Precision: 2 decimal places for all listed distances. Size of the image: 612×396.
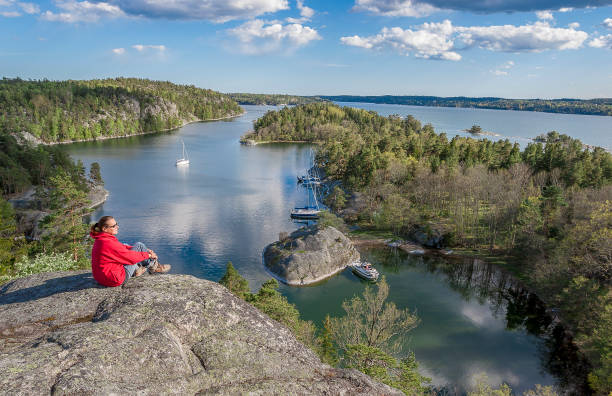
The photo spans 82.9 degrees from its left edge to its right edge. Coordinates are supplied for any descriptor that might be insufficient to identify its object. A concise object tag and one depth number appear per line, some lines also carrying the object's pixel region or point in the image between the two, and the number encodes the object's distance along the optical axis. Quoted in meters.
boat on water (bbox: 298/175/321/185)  85.31
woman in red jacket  7.66
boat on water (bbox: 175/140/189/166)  98.62
